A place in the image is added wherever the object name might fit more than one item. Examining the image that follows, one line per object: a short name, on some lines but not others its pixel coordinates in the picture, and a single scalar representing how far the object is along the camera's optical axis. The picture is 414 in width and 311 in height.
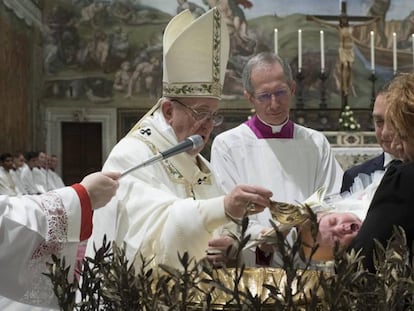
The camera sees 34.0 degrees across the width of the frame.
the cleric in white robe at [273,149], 3.35
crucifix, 11.52
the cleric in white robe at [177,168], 2.29
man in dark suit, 2.73
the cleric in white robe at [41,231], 2.04
